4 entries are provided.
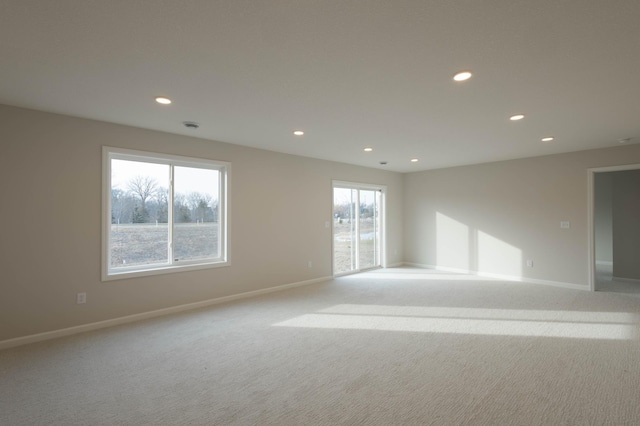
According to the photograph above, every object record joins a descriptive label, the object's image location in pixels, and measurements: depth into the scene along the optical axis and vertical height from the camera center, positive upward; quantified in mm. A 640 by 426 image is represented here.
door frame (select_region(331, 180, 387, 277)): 7436 +81
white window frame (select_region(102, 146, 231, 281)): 3912 +115
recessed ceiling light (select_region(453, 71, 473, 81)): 2600 +1206
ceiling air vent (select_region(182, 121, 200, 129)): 3985 +1247
